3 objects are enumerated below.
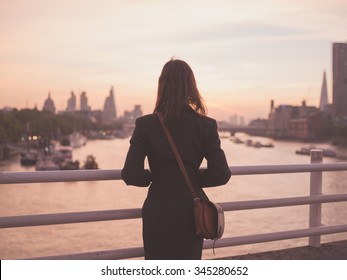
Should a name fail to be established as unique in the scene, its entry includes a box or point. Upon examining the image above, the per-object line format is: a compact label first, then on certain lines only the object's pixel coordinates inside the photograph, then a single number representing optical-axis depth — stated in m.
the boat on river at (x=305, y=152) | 76.09
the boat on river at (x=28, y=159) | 98.56
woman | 3.01
